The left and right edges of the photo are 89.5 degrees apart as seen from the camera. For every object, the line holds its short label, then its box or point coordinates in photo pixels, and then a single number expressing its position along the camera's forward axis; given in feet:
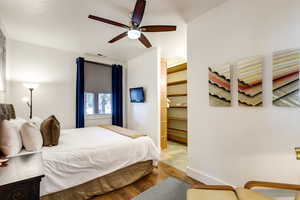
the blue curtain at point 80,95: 13.51
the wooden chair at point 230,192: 4.14
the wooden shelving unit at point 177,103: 16.05
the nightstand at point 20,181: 2.99
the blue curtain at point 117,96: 15.70
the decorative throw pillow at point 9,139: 4.77
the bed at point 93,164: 5.73
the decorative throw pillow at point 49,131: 6.54
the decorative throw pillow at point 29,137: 5.46
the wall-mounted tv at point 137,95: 14.02
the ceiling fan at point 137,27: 6.17
